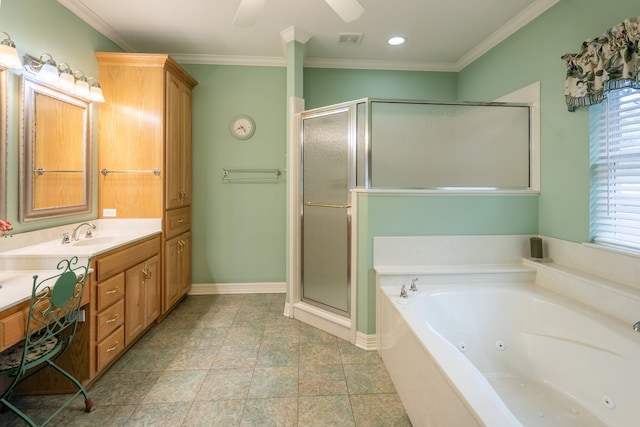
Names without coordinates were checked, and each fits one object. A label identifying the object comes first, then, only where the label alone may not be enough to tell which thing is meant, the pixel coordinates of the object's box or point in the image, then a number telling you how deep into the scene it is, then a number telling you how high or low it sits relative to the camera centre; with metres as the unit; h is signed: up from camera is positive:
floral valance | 1.61 +0.86
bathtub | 1.19 -0.73
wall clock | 3.39 +0.97
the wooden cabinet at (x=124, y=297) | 1.88 -0.61
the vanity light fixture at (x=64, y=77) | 1.96 +0.94
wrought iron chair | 1.35 -0.54
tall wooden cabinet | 2.64 +0.66
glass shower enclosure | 2.35 +0.49
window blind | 1.76 +0.27
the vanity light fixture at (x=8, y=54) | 1.61 +0.85
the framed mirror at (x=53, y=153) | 1.94 +0.42
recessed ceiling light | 2.92 +1.69
